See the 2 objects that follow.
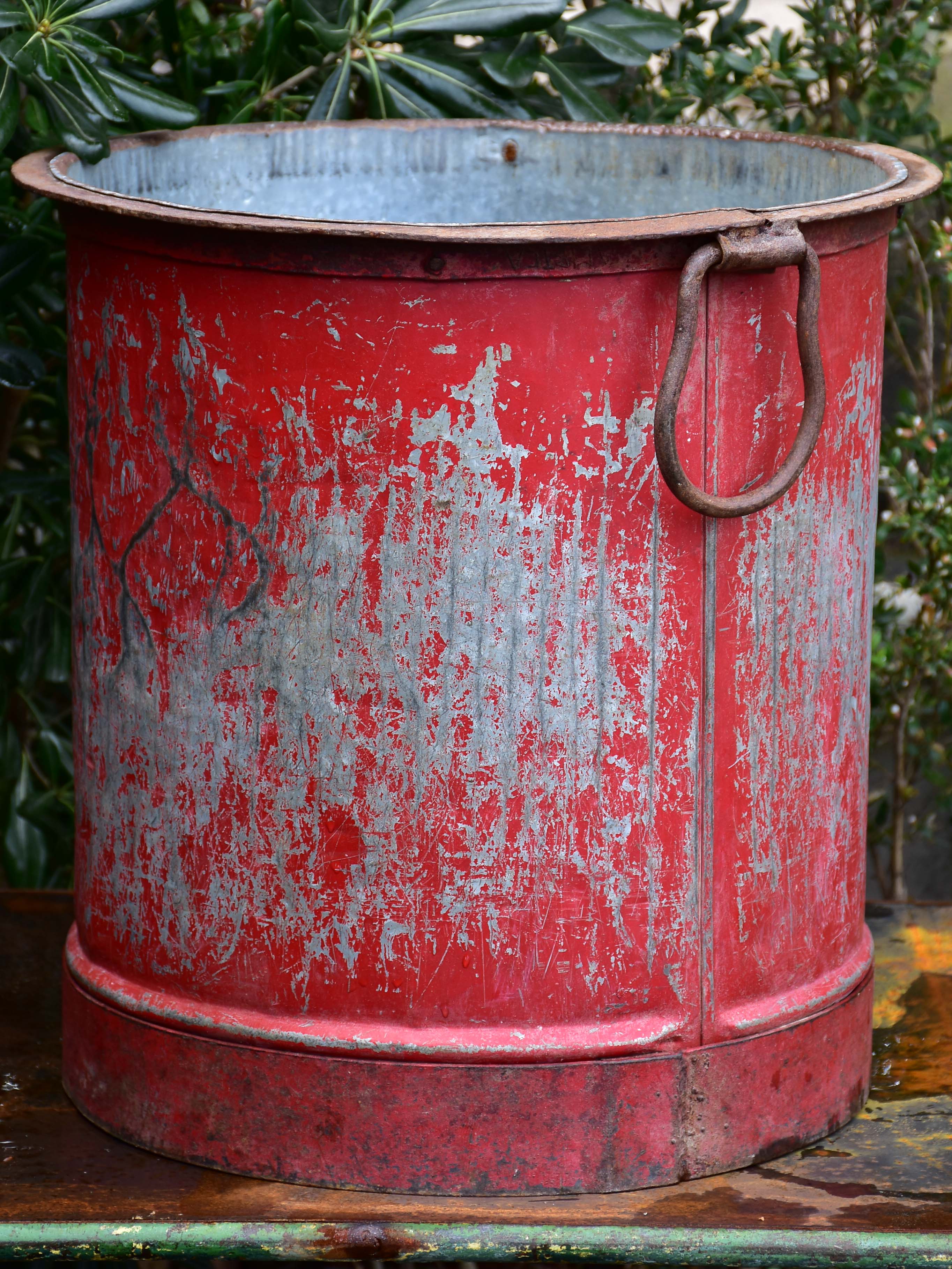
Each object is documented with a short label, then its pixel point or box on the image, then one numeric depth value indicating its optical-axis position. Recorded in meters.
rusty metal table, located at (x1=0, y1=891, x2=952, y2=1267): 1.61
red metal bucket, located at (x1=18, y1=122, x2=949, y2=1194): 1.59
